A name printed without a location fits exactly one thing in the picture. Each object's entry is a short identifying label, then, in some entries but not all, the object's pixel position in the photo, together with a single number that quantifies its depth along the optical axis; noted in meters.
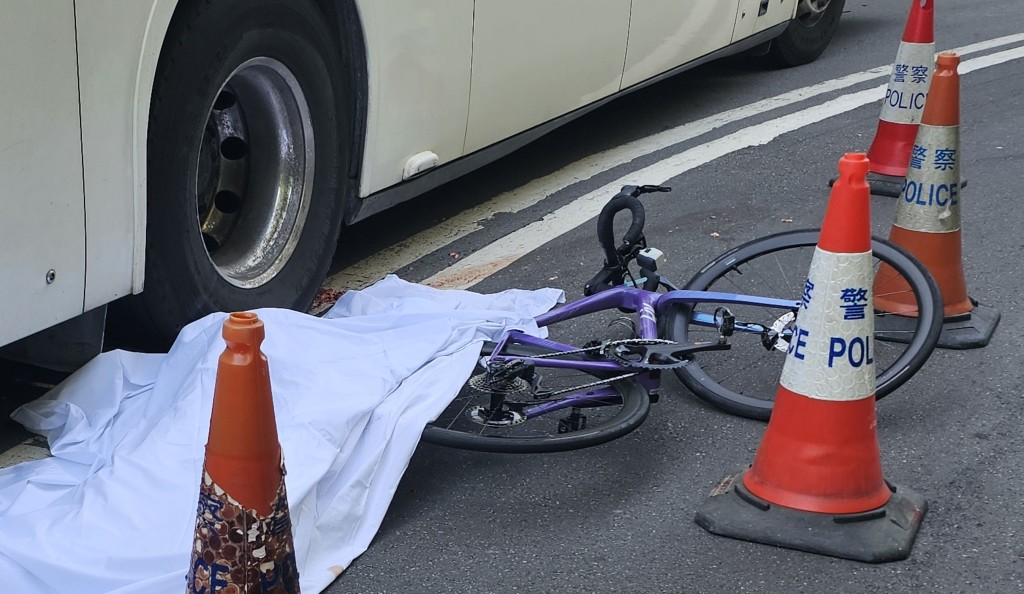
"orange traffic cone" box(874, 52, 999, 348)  4.23
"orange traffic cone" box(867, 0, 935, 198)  5.76
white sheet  2.81
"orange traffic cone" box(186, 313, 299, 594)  2.14
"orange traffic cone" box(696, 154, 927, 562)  3.01
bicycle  3.42
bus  3.00
